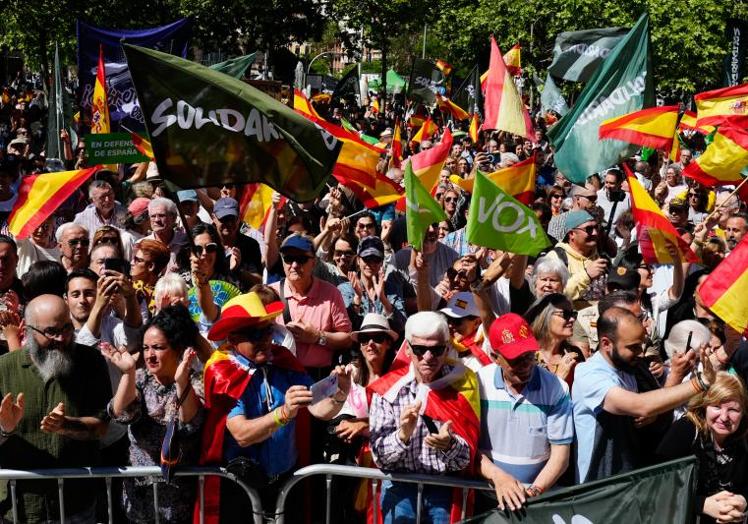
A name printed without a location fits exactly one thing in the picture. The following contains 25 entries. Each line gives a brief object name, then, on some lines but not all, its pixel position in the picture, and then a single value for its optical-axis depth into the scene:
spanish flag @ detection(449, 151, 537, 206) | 8.42
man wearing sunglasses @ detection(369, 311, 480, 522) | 4.90
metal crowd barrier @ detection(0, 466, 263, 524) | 4.96
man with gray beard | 5.04
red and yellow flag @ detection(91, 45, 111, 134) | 10.36
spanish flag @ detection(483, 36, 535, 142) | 11.11
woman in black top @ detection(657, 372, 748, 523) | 4.91
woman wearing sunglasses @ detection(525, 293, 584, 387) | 6.00
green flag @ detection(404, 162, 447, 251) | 7.05
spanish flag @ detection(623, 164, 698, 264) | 7.51
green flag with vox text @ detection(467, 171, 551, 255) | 6.93
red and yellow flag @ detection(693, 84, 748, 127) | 10.52
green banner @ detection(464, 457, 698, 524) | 4.73
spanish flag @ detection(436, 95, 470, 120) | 17.78
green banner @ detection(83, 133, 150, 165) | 9.43
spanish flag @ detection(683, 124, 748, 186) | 8.88
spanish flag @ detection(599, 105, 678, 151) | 9.40
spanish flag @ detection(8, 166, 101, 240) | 7.77
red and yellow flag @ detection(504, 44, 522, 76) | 18.47
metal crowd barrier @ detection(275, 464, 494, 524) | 4.97
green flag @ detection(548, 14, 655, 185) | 9.76
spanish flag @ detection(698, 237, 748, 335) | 5.91
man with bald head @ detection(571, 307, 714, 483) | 4.98
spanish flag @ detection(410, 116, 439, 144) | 15.20
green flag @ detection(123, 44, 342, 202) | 5.72
